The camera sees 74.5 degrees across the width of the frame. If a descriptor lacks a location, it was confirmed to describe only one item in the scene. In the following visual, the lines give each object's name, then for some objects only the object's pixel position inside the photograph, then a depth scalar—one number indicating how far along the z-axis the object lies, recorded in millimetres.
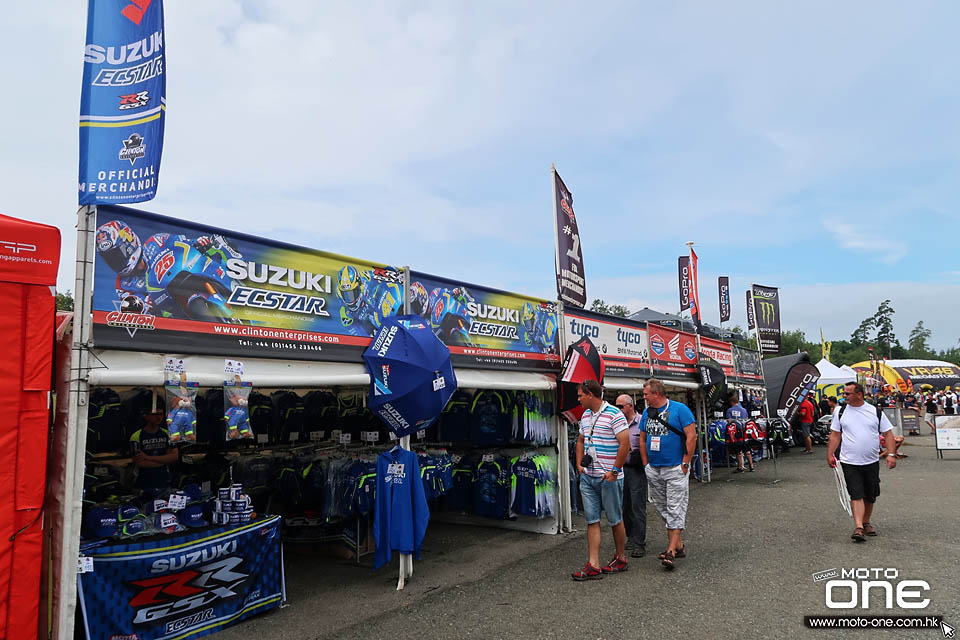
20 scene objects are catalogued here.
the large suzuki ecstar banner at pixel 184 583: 4359
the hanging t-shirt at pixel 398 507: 6078
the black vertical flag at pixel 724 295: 23141
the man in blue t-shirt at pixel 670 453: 6270
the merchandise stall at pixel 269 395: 4340
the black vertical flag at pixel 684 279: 15085
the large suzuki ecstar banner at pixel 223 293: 4391
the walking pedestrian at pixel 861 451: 6996
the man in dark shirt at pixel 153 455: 6441
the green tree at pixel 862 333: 100562
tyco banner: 9434
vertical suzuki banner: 4301
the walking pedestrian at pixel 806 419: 18625
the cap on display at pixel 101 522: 4641
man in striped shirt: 5938
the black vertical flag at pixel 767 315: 18172
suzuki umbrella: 5844
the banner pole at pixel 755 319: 17884
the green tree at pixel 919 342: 99794
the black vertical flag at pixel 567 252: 9391
